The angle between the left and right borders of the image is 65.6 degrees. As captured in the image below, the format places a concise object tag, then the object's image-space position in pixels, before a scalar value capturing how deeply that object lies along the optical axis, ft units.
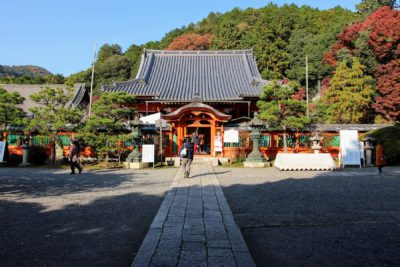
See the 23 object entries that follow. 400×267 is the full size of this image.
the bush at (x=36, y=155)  55.11
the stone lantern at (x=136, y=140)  51.24
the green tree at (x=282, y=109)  54.44
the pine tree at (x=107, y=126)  52.47
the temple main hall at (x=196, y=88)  59.00
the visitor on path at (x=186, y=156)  36.96
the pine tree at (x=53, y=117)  52.80
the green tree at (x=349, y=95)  80.94
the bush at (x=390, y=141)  51.39
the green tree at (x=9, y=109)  55.21
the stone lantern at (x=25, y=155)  53.61
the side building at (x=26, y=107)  58.39
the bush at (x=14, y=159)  56.18
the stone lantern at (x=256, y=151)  50.37
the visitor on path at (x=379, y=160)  40.96
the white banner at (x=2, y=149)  53.16
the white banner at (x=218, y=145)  56.49
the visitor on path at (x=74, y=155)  41.27
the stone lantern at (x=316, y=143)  52.59
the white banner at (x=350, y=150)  48.98
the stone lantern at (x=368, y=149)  51.78
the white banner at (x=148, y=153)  49.85
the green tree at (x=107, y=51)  224.37
